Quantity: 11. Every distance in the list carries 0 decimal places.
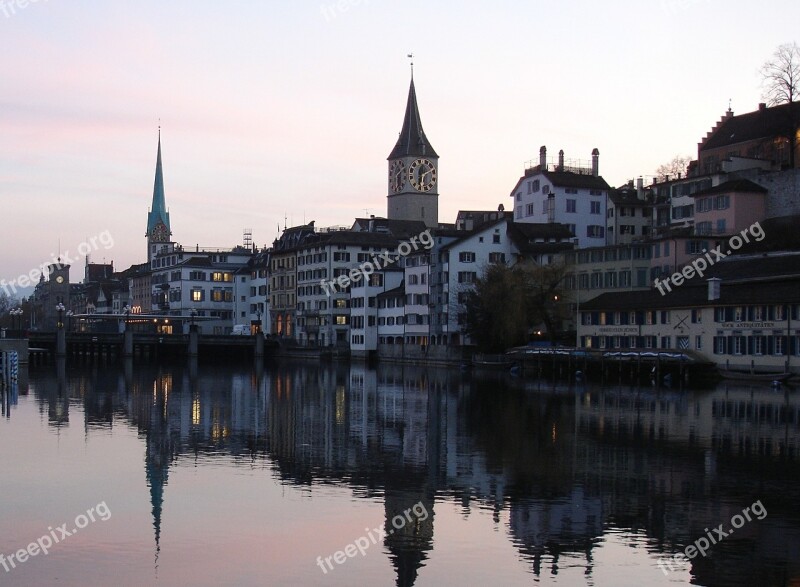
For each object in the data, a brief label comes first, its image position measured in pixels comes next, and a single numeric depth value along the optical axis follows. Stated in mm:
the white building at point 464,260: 126938
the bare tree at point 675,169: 183600
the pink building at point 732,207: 110562
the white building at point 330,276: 158875
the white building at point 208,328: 199375
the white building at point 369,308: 146875
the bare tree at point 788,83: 120688
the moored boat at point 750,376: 81812
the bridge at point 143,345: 147125
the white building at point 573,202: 135750
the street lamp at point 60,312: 157250
